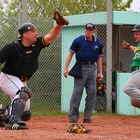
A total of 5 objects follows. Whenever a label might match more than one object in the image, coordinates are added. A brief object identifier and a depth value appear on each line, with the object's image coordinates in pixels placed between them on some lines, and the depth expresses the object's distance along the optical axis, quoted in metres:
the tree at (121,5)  41.64
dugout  26.96
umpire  20.38
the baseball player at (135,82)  16.82
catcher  15.46
